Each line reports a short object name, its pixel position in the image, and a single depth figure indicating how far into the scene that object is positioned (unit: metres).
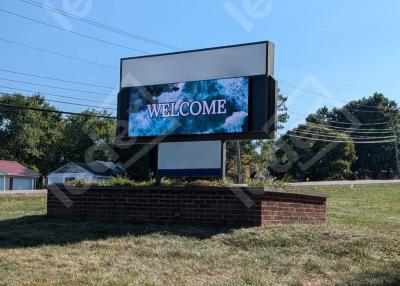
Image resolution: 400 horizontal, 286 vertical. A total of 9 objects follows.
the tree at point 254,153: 56.09
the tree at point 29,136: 65.00
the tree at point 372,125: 84.38
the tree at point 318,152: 63.72
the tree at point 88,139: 63.42
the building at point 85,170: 59.44
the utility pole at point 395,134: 73.67
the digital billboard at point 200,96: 11.39
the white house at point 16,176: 58.12
